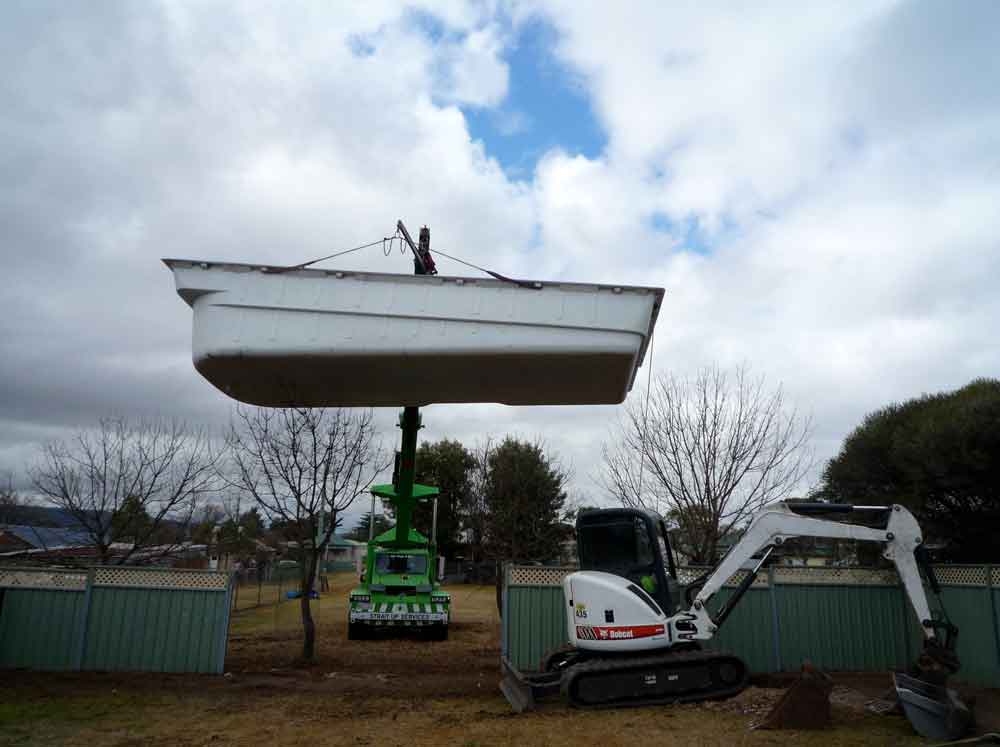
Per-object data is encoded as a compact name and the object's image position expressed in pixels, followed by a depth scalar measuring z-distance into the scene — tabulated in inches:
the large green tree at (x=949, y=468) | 510.6
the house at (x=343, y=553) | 2161.7
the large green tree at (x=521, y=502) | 959.0
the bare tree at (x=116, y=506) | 586.2
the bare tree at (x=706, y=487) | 479.5
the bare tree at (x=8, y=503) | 1008.9
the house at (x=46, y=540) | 702.8
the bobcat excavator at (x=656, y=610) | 314.7
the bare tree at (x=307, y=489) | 437.1
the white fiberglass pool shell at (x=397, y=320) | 323.6
